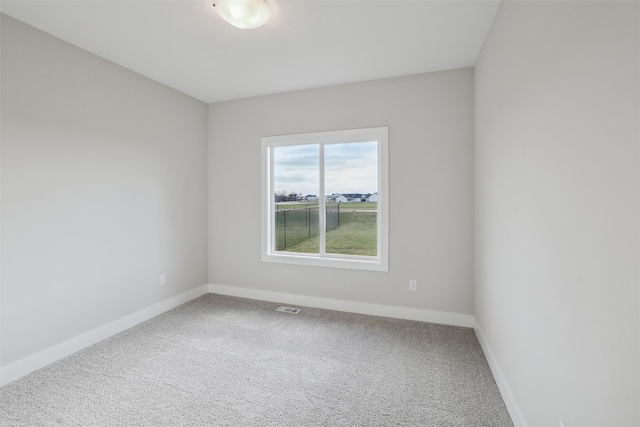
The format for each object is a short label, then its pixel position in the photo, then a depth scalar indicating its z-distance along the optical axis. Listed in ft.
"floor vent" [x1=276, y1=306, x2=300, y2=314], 11.23
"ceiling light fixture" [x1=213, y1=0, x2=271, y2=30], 6.10
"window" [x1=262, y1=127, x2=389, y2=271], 10.91
